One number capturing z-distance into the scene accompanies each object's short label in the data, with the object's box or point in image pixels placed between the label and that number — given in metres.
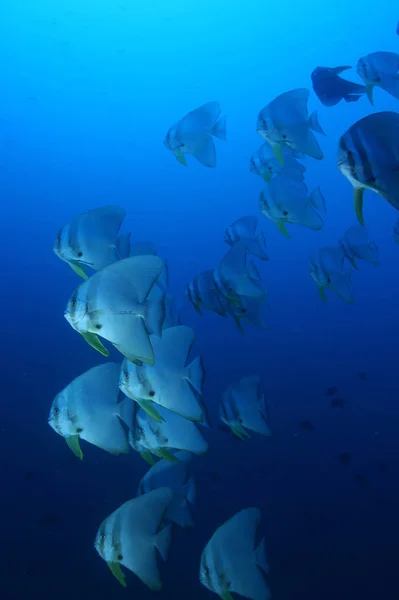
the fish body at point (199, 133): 3.73
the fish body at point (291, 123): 3.28
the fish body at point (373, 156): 1.70
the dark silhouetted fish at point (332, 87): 3.90
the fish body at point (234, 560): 2.44
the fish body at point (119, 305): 2.04
